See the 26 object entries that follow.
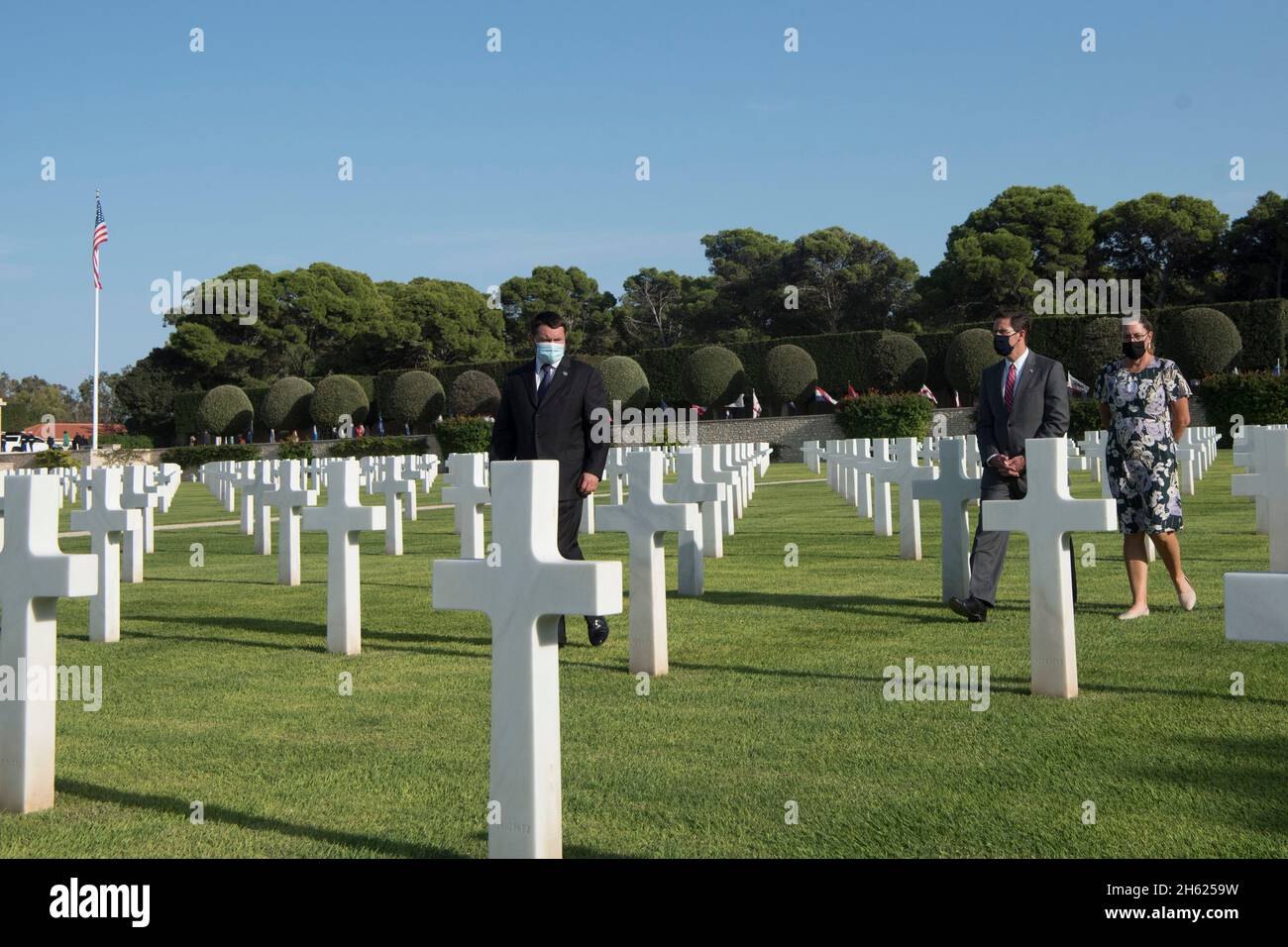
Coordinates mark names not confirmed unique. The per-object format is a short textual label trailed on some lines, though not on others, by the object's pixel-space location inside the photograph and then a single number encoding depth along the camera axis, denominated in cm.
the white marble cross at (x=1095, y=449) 1574
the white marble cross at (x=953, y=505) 778
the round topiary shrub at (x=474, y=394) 5172
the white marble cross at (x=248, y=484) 1564
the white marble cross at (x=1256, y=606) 271
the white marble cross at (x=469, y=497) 1016
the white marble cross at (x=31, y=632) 387
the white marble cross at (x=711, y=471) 1120
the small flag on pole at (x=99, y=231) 3919
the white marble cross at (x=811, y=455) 2798
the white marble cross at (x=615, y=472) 1606
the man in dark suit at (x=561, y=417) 682
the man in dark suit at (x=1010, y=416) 719
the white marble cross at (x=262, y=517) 1352
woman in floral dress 712
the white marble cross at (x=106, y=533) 757
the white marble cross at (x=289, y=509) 959
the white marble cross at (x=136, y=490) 948
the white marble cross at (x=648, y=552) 598
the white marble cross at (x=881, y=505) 1331
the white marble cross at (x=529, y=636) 306
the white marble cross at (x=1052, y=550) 521
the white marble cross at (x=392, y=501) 1316
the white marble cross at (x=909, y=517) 1066
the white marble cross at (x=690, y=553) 889
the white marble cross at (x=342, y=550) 680
